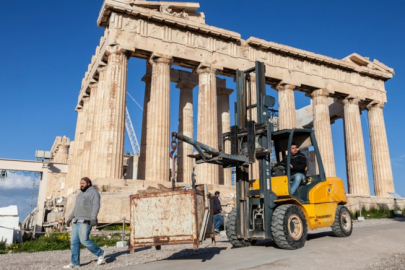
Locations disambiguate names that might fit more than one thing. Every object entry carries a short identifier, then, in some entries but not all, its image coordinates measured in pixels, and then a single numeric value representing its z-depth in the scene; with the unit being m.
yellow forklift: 9.32
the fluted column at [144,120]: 27.85
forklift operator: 10.34
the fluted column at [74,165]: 29.50
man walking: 8.49
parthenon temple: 24.12
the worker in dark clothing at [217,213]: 15.63
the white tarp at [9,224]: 13.55
